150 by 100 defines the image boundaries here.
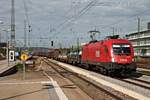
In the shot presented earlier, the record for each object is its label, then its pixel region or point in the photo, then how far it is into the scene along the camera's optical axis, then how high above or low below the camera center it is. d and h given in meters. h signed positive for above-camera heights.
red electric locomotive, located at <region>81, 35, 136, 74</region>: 28.72 -0.20
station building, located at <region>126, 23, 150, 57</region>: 107.78 +3.86
